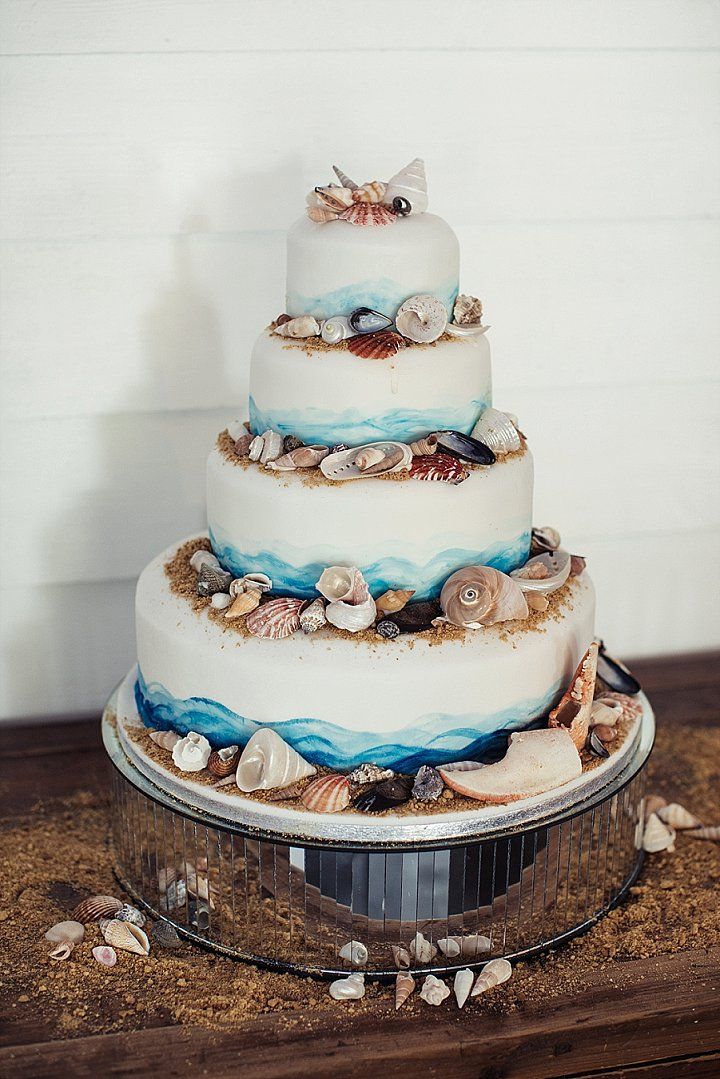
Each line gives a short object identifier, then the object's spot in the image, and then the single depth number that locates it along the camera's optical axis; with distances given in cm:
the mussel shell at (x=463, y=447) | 149
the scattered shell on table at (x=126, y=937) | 154
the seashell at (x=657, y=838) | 179
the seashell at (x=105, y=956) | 152
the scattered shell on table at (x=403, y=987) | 145
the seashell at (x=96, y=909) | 160
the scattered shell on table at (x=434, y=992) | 145
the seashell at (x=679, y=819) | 186
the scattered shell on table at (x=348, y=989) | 146
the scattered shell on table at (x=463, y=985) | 145
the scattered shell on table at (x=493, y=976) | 147
